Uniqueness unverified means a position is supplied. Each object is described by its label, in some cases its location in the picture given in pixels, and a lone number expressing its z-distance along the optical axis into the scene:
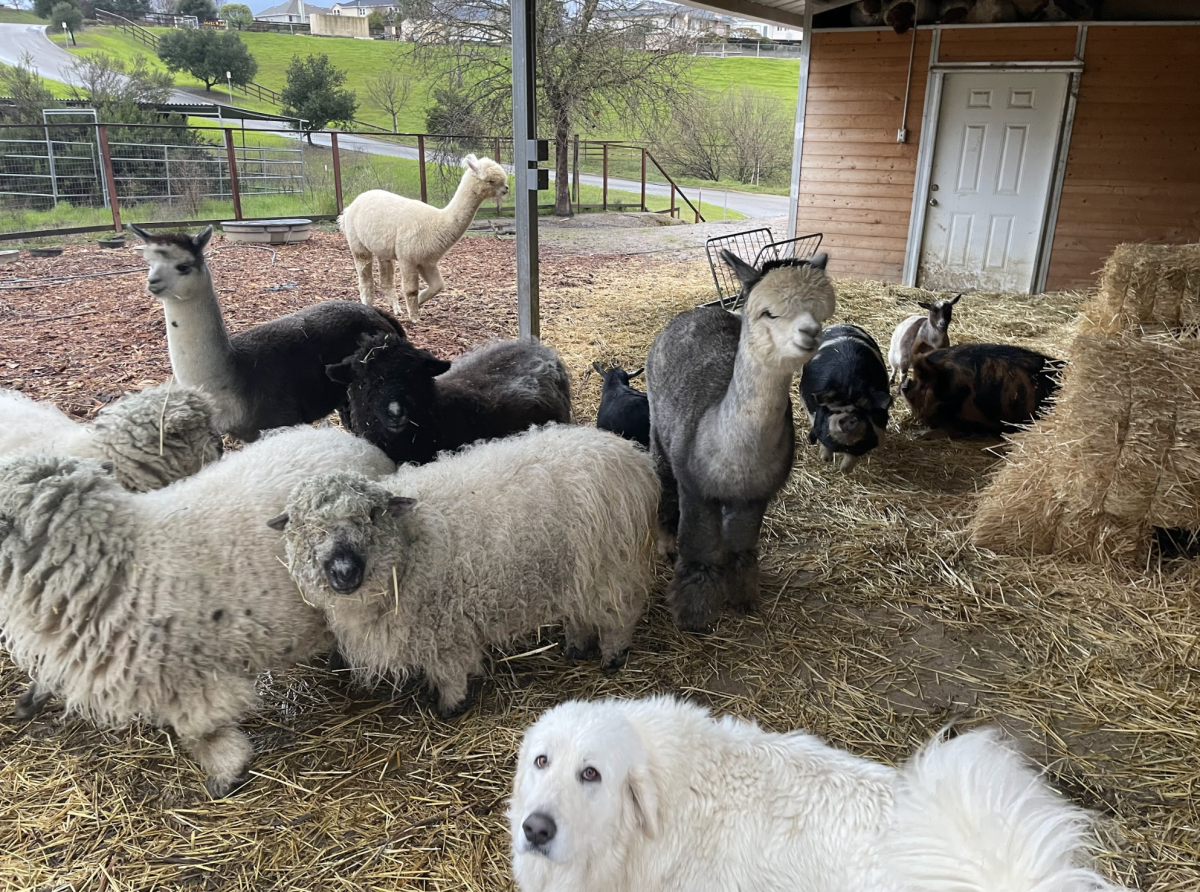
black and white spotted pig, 5.27
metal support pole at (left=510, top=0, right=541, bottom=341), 4.89
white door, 10.66
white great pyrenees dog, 1.67
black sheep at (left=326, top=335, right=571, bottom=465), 3.86
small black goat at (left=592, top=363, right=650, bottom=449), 4.83
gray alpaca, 3.10
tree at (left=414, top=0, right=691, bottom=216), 11.18
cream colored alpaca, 7.39
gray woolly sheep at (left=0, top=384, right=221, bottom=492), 3.36
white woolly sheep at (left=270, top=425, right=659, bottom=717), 2.72
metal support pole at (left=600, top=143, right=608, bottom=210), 18.00
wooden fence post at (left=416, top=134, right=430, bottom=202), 7.85
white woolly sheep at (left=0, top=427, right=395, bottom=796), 2.63
